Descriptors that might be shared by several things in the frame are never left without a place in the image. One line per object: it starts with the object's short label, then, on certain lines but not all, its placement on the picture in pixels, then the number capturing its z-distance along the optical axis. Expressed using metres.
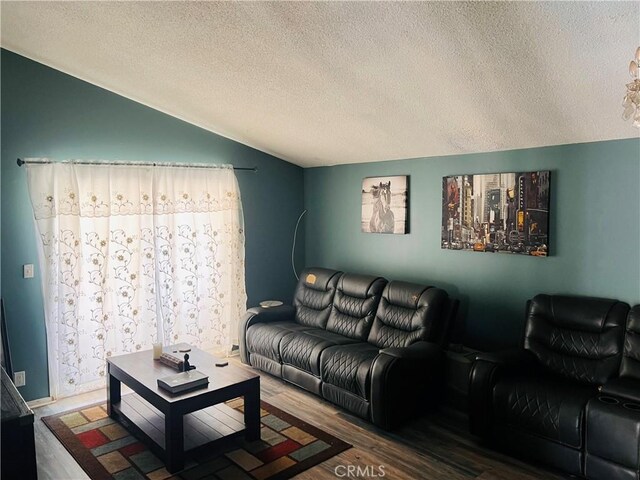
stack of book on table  3.01
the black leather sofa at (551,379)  2.79
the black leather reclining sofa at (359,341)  3.40
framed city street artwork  3.63
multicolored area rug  2.89
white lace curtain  3.88
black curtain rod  3.72
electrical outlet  3.81
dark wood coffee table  2.90
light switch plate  3.79
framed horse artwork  4.57
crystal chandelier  1.74
